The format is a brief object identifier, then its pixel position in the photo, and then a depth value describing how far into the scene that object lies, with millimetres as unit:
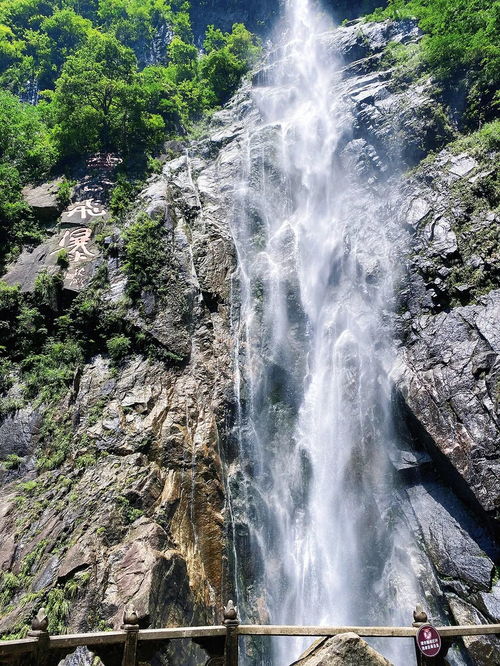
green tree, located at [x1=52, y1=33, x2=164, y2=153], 18281
